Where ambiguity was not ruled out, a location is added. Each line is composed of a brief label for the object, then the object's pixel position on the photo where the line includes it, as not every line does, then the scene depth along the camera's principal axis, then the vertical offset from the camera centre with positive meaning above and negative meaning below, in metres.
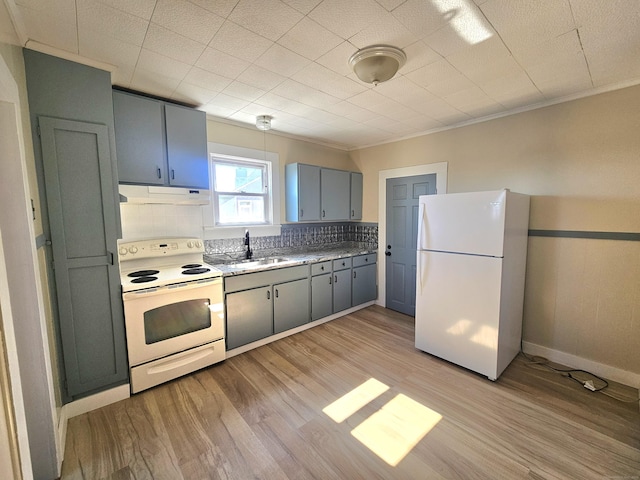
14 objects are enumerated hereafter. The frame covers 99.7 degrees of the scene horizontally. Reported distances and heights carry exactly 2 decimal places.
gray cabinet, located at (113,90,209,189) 2.16 +0.65
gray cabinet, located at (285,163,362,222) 3.53 +0.31
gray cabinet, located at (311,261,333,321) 3.29 -0.93
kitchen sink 2.93 -0.53
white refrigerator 2.21 -0.56
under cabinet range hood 2.15 +0.20
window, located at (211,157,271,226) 3.15 +0.31
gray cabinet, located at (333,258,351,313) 3.54 -0.92
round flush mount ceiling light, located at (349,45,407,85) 1.68 +0.99
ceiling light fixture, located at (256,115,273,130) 2.91 +1.03
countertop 2.76 -0.52
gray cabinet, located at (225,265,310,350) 2.62 -0.92
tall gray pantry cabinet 1.71 +0.05
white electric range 2.07 -0.77
